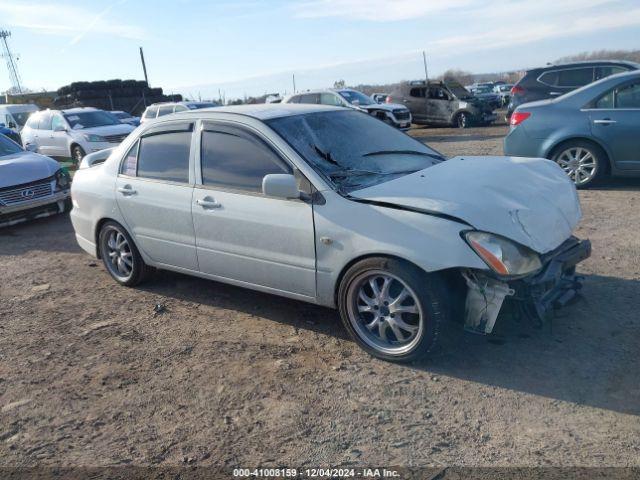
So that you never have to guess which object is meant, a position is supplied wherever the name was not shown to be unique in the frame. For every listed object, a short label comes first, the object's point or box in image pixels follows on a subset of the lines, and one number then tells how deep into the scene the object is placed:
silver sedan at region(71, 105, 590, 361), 3.52
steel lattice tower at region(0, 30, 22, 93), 66.06
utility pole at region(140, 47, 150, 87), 44.86
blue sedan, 7.74
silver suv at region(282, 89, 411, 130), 19.62
